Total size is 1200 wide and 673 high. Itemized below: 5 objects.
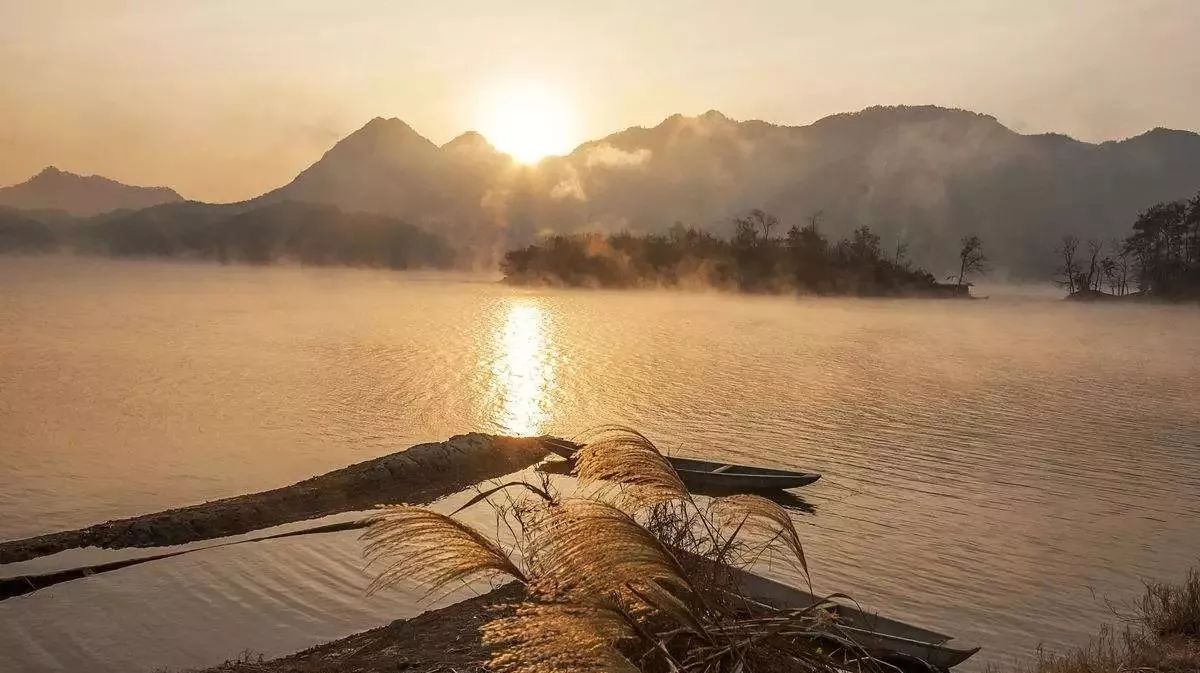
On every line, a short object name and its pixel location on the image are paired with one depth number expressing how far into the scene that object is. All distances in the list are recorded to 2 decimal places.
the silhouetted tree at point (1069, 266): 169.30
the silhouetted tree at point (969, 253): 170.25
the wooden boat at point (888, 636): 10.12
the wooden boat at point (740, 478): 21.73
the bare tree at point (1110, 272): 160.00
